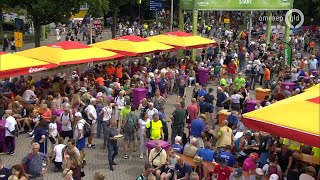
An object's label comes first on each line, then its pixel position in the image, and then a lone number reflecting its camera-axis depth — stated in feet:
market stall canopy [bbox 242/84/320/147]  25.12
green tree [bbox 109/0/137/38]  116.47
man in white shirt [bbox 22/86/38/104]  51.53
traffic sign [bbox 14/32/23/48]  84.91
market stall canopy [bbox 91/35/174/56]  65.31
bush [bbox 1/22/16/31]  149.18
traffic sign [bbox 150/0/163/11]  119.65
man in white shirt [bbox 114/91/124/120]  46.55
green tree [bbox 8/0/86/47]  83.61
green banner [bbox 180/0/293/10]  87.35
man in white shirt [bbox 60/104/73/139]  41.32
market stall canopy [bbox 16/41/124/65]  55.47
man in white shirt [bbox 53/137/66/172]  36.36
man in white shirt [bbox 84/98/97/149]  44.01
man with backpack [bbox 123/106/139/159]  41.16
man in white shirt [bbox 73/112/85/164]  39.23
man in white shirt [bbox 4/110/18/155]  40.68
